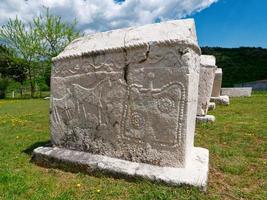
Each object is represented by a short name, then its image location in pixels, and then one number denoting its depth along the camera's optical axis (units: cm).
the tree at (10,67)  1700
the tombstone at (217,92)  694
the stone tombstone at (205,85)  440
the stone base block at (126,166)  197
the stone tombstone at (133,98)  202
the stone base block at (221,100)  691
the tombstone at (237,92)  999
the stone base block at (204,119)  436
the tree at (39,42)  1647
